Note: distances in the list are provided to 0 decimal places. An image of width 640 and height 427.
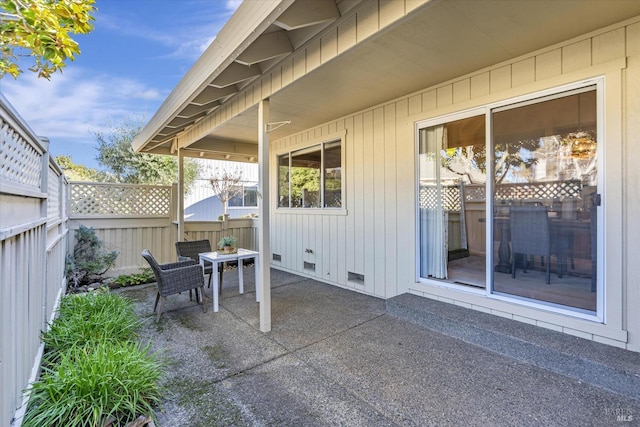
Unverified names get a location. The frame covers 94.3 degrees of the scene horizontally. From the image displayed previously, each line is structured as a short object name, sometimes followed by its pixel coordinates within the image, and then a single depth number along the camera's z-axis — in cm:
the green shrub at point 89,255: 519
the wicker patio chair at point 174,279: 350
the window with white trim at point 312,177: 510
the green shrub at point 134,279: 537
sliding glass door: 265
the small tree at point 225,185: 1318
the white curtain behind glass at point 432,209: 371
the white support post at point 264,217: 325
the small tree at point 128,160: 1077
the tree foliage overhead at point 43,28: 239
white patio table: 392
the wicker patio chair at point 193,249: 495
